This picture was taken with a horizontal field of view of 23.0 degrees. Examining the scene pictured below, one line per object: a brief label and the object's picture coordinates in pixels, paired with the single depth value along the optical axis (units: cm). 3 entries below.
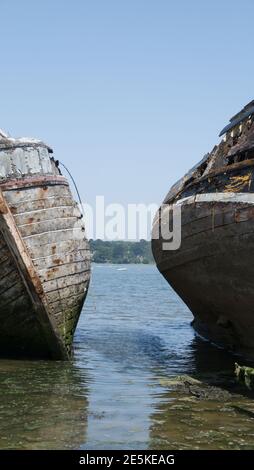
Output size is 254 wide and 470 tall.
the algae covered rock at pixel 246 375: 828
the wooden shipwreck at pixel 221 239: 885
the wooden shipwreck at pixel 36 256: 979
